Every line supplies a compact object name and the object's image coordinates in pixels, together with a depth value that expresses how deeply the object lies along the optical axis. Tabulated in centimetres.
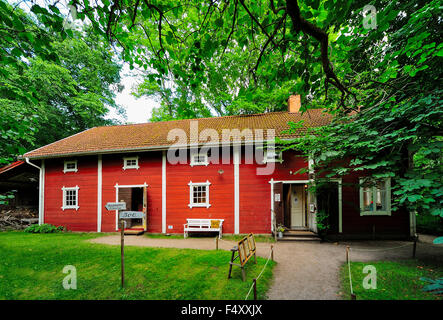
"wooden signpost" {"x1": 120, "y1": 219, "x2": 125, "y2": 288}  450
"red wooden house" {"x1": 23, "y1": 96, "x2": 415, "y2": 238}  940
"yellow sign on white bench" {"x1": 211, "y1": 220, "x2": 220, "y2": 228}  970
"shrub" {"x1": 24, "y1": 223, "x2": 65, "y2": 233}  1117
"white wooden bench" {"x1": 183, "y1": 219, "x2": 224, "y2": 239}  963
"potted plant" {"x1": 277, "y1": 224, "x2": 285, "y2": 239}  893
